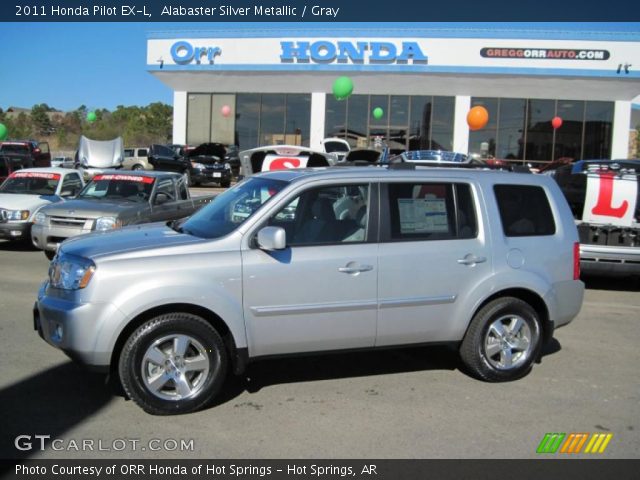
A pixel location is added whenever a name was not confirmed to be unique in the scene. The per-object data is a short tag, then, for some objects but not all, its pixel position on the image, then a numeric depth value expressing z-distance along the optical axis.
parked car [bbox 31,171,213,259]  9.56
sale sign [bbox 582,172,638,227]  9.12
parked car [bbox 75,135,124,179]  19.34
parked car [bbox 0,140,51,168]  21.55
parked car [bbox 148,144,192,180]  24.09
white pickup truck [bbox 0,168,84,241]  11.04
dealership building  26.91
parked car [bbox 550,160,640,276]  8.95
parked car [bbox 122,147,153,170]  28.23
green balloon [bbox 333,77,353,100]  21.48
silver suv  4.22
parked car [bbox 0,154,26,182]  17.20
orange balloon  21.09
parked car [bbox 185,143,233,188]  23.72
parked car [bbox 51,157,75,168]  29.39
